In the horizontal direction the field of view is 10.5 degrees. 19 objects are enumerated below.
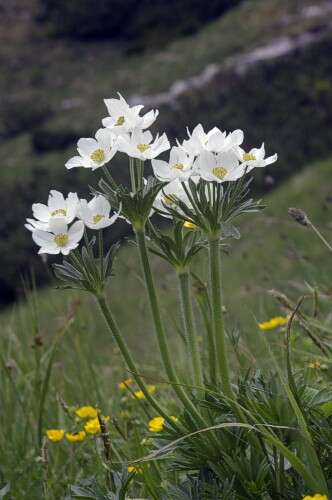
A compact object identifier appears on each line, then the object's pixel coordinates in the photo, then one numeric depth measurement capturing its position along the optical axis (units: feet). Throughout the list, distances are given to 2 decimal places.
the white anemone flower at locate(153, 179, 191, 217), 3.59
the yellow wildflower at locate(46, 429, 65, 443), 4.24
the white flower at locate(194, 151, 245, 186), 3.46
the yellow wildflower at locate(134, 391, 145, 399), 4.51
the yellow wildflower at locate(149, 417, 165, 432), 3.90
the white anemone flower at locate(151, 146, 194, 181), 3.50
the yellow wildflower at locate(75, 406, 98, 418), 4.36
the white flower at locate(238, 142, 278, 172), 3.57
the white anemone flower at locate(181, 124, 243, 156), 3.52
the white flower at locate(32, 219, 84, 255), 3.47
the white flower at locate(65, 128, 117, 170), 3.54
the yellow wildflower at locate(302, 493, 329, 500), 3.34
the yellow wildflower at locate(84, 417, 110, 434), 4.15
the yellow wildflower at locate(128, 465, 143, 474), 3.63
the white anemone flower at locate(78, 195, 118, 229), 3.51
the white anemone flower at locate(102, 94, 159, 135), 3.55
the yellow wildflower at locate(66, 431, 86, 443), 4.18
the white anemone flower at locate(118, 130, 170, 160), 3.50
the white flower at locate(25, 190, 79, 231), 3.53
